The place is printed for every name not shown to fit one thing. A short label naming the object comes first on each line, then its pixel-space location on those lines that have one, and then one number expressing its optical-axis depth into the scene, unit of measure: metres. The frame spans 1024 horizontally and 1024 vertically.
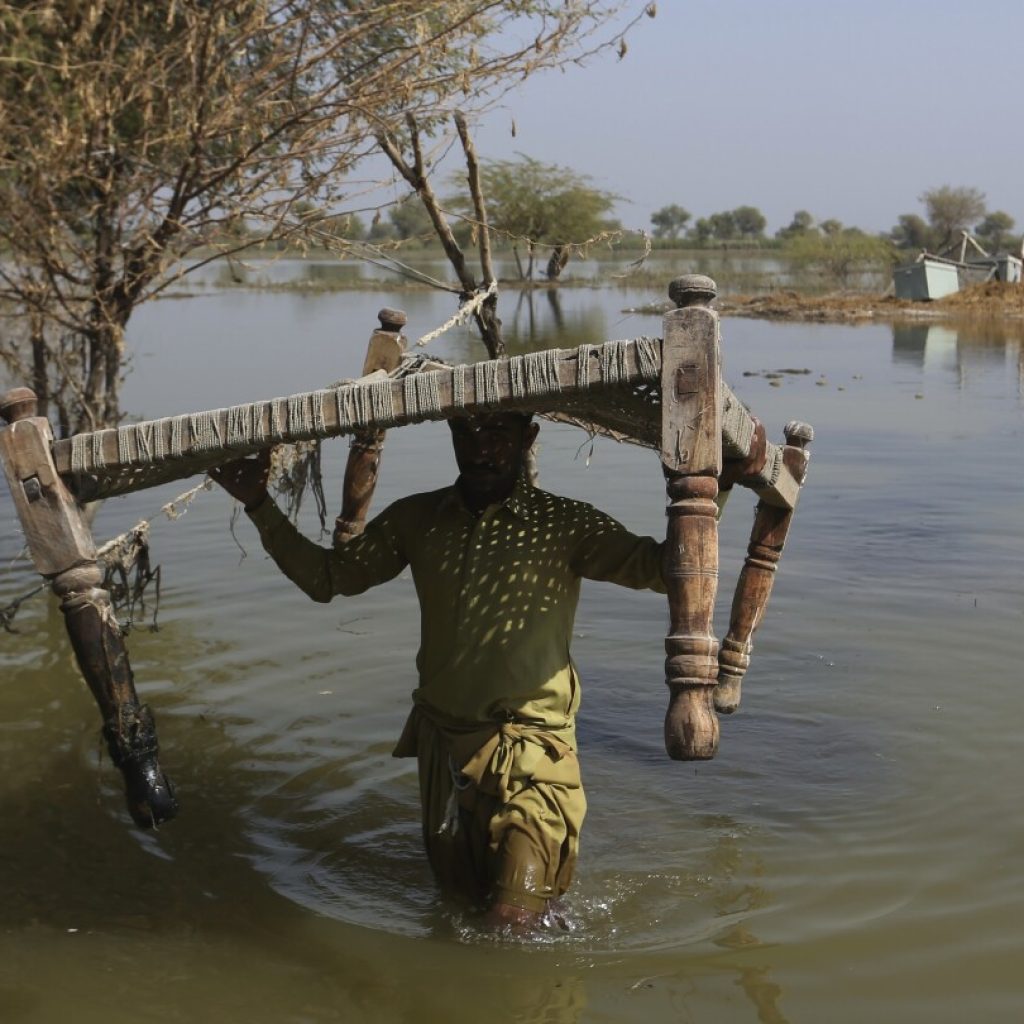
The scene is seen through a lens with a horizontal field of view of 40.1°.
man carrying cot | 3.38
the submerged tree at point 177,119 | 6.22
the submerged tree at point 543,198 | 35.16
